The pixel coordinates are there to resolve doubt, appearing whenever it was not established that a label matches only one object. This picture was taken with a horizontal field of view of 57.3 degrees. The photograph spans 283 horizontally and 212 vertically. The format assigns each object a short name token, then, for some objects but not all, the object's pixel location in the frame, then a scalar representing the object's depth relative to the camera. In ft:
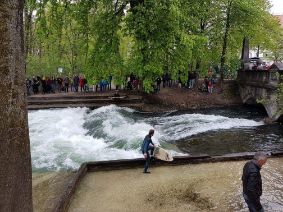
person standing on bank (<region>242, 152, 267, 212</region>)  17.95
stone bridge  60.65
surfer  29.38
